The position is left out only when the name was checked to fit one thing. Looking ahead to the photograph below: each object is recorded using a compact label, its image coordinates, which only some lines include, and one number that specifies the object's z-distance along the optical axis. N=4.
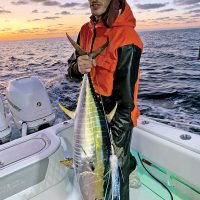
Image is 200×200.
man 1.75
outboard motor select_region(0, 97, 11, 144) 2.99
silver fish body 1.27
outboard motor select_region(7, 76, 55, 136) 3.21
